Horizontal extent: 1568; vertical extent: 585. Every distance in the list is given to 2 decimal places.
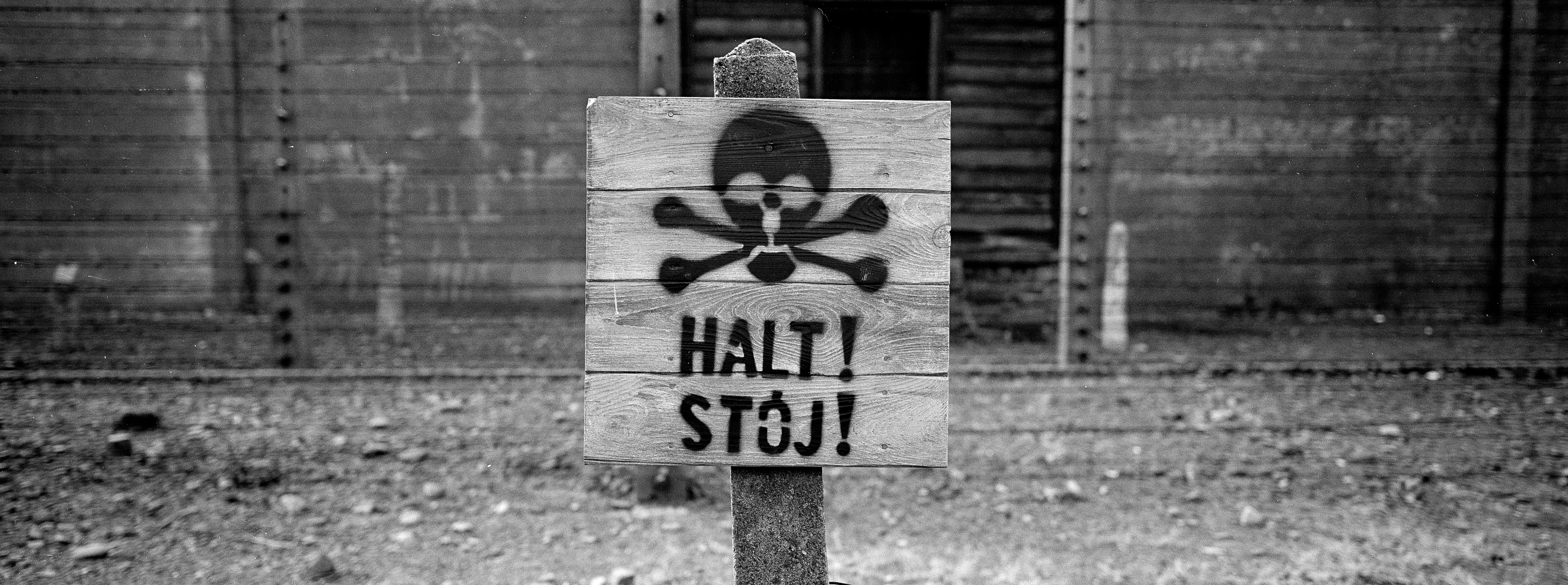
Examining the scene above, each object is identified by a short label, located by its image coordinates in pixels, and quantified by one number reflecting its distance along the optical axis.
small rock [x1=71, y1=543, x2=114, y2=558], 2.78
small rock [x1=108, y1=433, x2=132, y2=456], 3.56
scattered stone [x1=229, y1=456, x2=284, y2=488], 3.35
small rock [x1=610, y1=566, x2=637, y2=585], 2.66
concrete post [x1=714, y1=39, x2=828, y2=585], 1.72
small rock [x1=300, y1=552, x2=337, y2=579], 2.68
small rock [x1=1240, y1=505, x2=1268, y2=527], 3.10
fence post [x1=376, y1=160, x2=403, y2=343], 6.75
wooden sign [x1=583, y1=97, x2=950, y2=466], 1.65
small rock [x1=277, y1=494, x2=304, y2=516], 3.14
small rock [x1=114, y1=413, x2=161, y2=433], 3.88
